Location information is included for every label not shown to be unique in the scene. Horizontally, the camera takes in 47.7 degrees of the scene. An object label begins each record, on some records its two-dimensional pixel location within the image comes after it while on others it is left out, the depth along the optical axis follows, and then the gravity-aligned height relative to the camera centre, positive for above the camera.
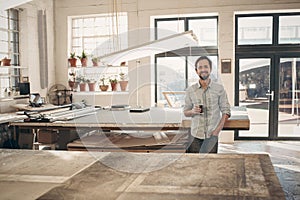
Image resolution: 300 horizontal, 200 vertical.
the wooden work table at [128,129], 3.79 -0.49
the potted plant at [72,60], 8.05 +0.65
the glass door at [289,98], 7.48 -0.26
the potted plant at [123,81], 7.84 +0.14
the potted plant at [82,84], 8.15 +0.08
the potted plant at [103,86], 8.01 +0.03
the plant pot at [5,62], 6.30 +0.48
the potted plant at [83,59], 7.95 +0.66
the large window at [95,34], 8.03 +1.29
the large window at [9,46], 6.46 +0.81
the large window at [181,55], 7.75 +0.75
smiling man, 3.38 -0.24
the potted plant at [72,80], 8.12 +0.17
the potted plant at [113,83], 7.87 +0.09
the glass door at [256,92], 7.60 -0.12
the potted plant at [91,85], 8.14 +0.06
